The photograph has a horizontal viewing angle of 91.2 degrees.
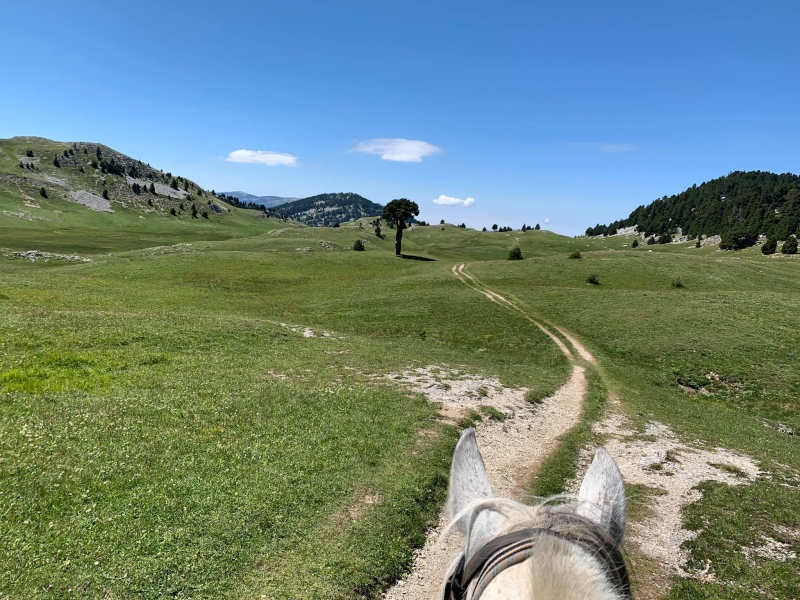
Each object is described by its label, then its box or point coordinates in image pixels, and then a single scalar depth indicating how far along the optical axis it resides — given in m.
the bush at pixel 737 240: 130.62
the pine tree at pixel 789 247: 102.56
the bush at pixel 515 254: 83.88
